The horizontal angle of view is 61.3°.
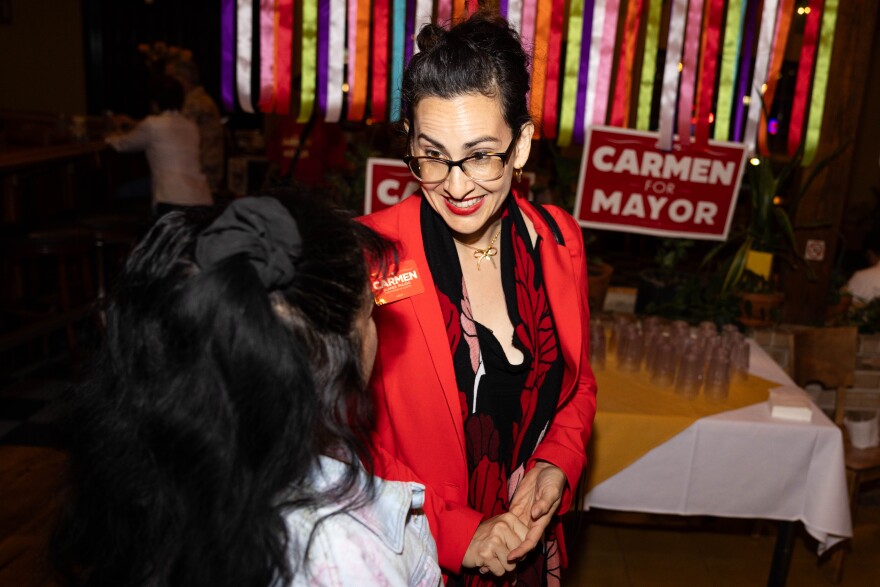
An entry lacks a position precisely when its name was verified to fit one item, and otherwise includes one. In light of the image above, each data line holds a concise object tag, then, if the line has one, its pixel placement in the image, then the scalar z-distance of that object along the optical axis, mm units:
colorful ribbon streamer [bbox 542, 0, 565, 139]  2869
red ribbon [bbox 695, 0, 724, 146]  2914
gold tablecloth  2494
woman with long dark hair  824
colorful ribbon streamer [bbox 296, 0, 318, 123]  2785
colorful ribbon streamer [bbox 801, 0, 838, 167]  3043
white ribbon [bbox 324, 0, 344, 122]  2795
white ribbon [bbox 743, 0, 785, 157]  2922
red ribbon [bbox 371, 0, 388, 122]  2838
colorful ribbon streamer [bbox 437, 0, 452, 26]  2801
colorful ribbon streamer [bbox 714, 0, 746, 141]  2928
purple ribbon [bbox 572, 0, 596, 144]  2924
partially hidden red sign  3119
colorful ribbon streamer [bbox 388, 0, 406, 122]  2822
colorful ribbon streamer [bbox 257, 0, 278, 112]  2777
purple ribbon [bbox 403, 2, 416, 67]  2863
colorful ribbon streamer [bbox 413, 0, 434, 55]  2771
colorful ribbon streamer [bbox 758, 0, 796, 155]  2912
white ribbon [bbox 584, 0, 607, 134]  2893
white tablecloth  2502
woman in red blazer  1523
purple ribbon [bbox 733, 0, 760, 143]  2973
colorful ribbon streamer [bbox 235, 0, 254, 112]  2734
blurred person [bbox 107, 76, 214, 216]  4895
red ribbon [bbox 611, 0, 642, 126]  2908
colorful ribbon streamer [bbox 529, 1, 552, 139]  2637
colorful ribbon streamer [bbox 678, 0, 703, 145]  2914
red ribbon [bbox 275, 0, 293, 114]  2791
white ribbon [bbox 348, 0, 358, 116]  2830
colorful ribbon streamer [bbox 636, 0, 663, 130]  2895
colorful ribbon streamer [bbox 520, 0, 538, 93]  2848
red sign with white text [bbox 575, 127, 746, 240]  3150
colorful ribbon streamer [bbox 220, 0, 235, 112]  2750
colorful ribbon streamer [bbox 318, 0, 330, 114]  2824
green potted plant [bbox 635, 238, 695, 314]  3646
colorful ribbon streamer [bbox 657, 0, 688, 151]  2895
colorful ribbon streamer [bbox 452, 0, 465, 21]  2742
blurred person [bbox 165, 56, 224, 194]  6254
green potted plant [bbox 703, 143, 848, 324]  3549
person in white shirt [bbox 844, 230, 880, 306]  3967
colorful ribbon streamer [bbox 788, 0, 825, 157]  3043
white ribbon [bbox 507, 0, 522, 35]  2814
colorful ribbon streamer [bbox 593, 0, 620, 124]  2898
